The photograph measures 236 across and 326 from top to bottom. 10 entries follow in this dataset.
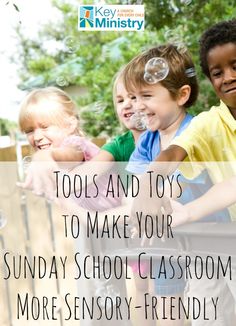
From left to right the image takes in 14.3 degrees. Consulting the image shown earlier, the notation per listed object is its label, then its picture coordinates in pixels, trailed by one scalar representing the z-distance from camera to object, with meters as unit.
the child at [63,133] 2.17
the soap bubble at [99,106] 2.24
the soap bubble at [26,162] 2.21
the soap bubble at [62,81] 2.27
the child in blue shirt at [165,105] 2.11
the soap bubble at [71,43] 2.24
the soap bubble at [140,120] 2.13
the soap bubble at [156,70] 2.09
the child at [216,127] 2.01
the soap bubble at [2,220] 2.36
